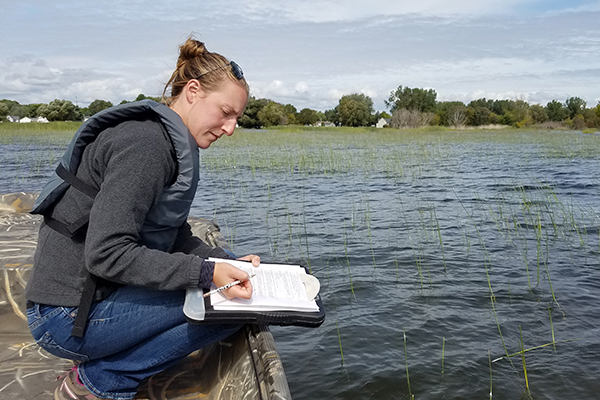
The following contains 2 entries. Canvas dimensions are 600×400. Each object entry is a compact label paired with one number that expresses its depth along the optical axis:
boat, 2.23
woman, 2.00
